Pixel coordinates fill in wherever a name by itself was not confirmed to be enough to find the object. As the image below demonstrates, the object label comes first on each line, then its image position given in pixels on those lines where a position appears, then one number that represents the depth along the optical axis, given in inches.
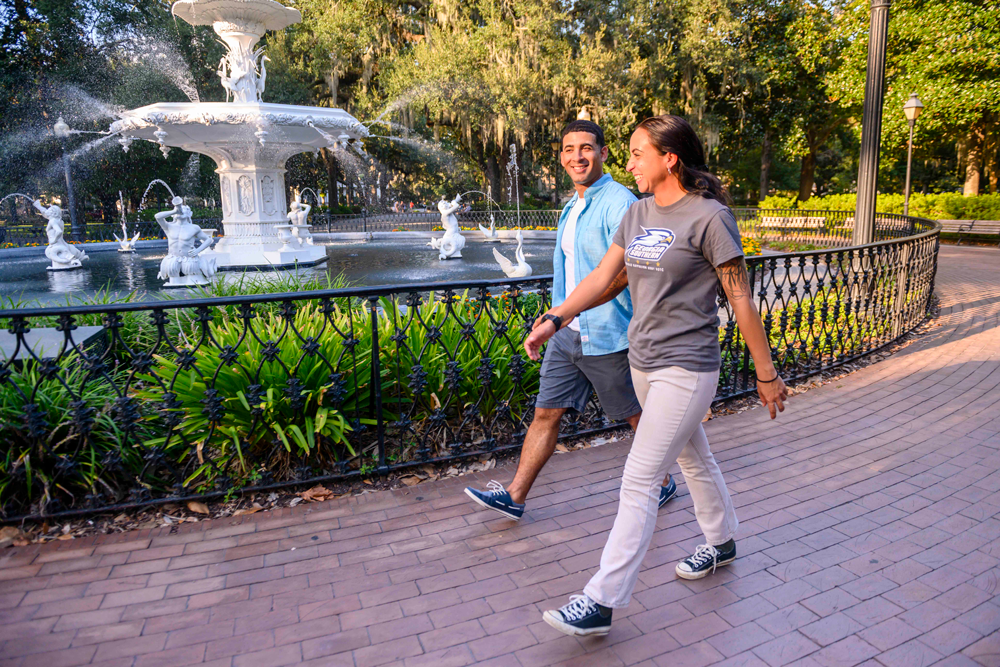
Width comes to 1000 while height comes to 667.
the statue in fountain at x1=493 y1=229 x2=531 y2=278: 339.2
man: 124.0
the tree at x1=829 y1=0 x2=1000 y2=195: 735.1
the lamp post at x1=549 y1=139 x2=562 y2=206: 1216.5
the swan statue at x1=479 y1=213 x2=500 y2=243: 649.7
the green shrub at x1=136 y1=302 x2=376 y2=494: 150.8
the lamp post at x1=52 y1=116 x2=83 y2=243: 916.6
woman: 98.9
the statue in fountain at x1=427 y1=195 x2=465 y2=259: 512.1
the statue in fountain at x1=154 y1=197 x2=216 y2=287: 382.6
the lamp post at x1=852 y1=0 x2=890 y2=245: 314.5
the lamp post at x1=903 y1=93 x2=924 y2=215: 698.0
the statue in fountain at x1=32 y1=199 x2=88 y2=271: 522.8
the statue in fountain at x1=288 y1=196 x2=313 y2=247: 581.0
